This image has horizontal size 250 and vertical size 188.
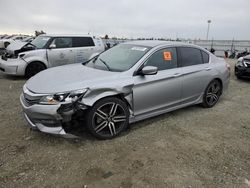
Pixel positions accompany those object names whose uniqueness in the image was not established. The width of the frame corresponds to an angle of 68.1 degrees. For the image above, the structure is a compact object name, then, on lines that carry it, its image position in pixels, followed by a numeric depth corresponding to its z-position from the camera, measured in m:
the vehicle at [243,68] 6.49
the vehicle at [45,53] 6.03
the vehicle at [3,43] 12.02
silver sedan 2.60
